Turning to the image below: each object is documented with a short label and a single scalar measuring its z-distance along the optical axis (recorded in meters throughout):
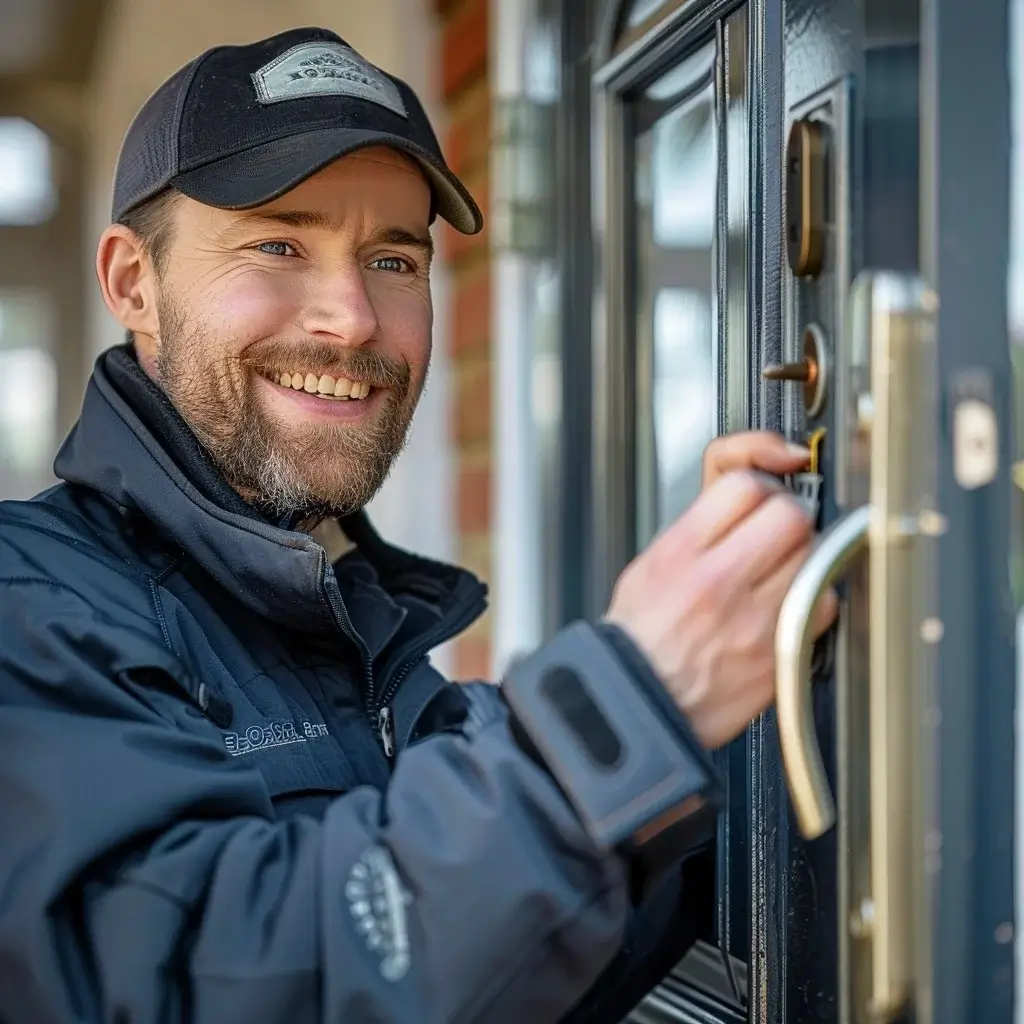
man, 0.88
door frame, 0.80
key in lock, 1.05
